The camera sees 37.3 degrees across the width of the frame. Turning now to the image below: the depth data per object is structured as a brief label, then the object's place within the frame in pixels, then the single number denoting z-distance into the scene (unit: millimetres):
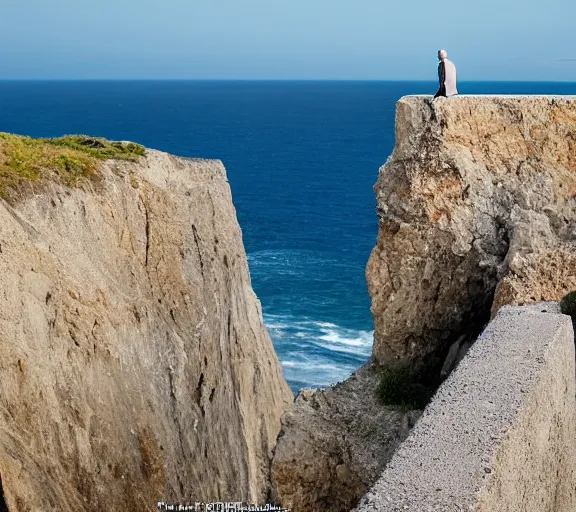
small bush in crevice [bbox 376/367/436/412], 18797
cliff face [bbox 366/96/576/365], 18625
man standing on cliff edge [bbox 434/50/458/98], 18953
